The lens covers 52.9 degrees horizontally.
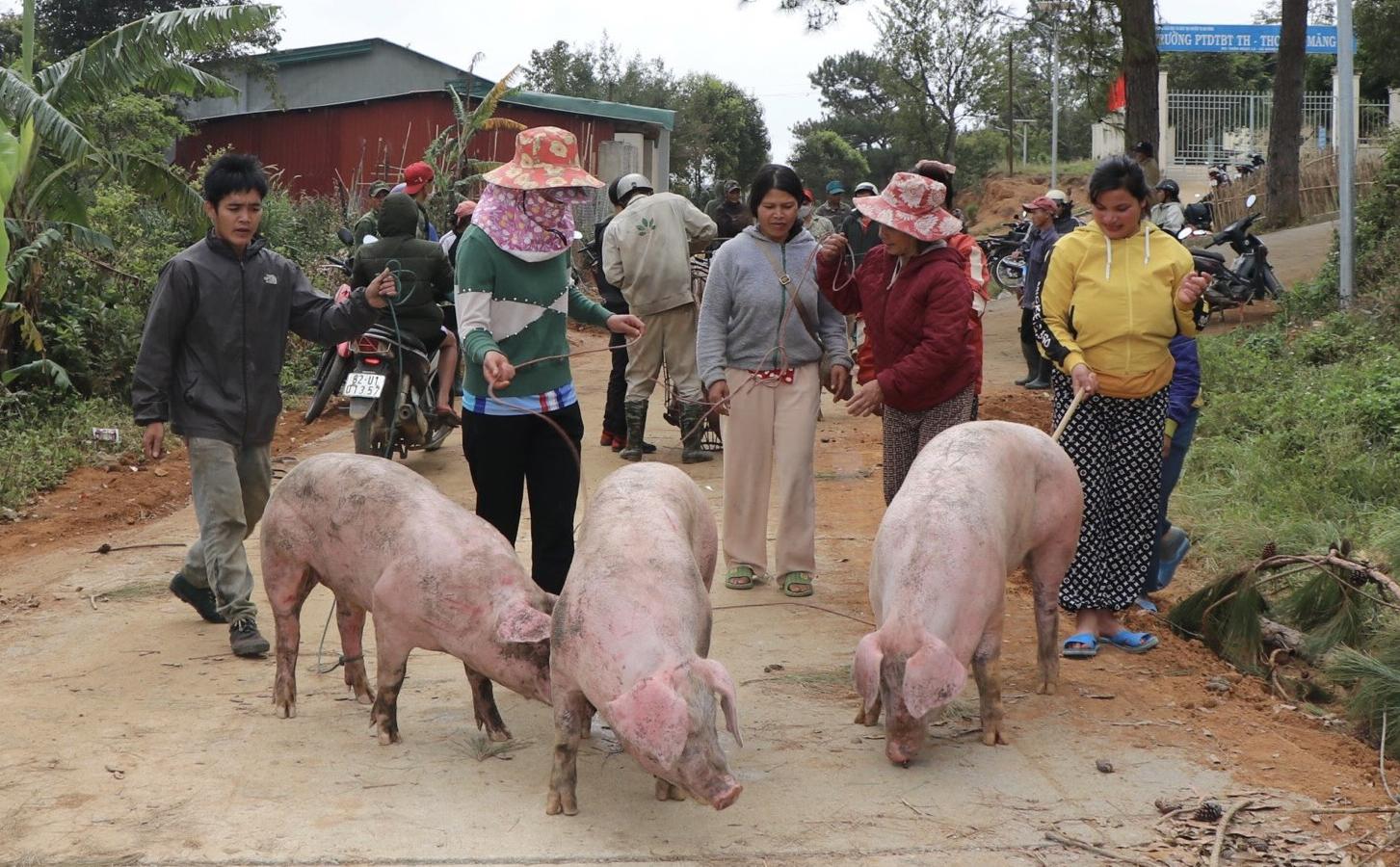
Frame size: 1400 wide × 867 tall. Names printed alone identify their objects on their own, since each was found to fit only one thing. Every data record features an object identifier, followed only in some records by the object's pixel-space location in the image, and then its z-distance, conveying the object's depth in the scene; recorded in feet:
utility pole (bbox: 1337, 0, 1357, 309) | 42.63
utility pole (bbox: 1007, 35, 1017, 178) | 124.57
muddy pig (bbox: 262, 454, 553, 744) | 14.44
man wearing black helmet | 51.05
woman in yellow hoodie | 18.56
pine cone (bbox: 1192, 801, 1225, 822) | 13.60
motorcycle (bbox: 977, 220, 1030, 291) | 60.64
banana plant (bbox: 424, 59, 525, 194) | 57.72
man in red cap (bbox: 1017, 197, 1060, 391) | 42.96
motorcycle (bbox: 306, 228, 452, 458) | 30.22
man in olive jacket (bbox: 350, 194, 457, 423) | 30.91
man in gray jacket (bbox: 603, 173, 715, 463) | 33.19
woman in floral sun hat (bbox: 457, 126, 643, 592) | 17.67
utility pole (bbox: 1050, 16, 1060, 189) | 104.57
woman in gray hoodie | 22.09
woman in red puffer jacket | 19.43
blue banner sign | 118.32
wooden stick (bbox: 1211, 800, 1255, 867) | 12.46
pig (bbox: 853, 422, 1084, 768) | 14.30
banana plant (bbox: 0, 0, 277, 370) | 36.17
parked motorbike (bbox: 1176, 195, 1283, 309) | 53.19
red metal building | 76.59
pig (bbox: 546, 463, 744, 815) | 12.37
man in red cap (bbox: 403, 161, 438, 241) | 38.11
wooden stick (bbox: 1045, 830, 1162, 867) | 12.66
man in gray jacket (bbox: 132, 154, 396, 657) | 18.75
